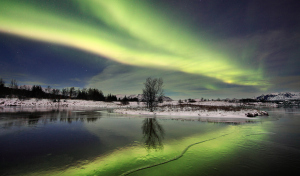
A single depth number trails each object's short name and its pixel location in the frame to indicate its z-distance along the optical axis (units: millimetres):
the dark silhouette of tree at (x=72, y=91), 147162
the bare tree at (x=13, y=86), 87838
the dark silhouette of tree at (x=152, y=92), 39344
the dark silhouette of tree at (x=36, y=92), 91688
